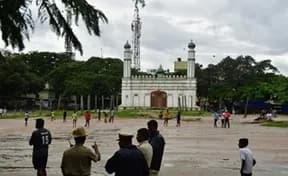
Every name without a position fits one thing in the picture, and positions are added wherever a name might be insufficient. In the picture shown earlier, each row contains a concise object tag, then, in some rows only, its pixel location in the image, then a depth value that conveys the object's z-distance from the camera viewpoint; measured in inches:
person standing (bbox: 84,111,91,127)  1450.8
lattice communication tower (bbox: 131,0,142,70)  3333.6
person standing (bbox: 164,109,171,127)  1526.0
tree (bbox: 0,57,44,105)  2985.2
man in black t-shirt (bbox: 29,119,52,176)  351.9
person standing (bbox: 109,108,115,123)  1789.5
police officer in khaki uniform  234.0
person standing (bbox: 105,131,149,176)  211.8
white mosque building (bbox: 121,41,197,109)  3080.8
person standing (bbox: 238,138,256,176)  305.6
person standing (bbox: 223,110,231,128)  1497.2
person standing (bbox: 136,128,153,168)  241.6
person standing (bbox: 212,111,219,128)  1538.3
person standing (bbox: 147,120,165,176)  278.7
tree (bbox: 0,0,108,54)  248.3
